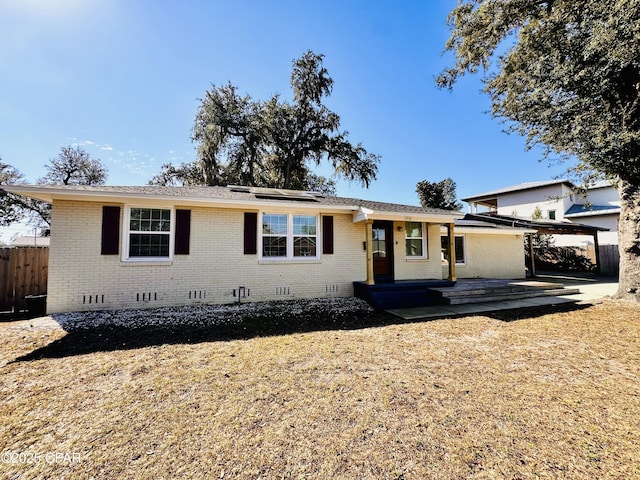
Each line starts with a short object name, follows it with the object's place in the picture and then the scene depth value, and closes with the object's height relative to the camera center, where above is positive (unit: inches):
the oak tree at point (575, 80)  265.1 +195.8
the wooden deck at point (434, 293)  318.7 -48.9
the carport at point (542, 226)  561.3 +62.6
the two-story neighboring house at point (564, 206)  801.6 +174.9
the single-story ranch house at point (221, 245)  264.4 +15.5
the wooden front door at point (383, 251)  373.4 +7.2
